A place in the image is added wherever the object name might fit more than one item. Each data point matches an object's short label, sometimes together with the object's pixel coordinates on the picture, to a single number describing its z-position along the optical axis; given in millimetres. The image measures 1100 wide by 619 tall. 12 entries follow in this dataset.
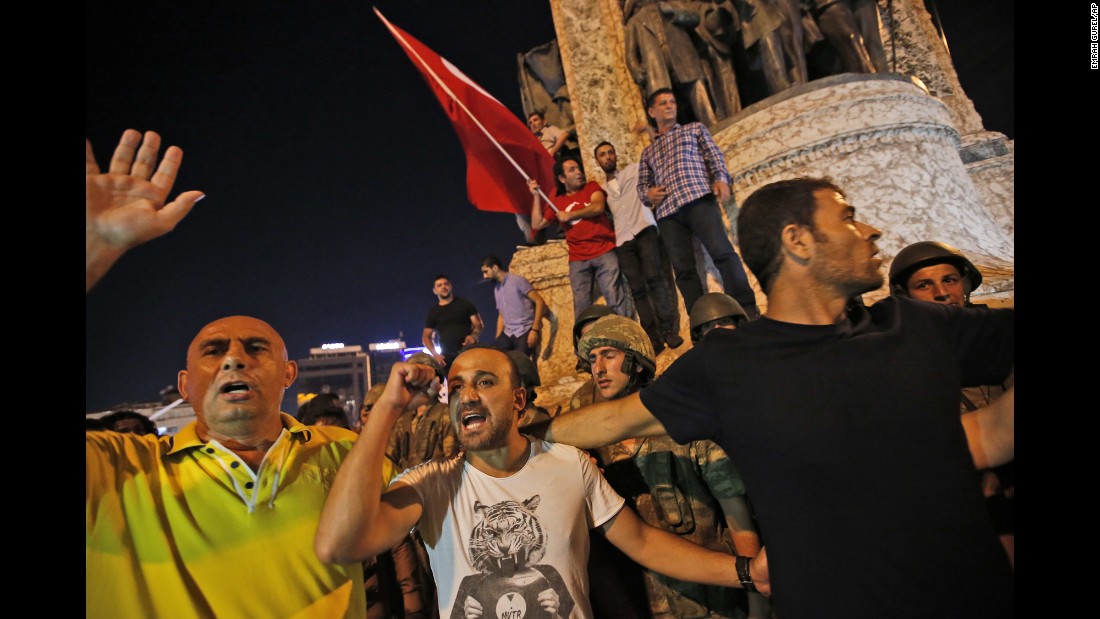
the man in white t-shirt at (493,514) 1660
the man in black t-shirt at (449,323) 5980
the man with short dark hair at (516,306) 6344
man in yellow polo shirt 1515
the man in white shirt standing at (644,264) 5141
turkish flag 6105
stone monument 5414
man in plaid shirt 4707
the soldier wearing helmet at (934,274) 2998
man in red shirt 5539
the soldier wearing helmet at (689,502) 2219
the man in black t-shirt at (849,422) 1308
